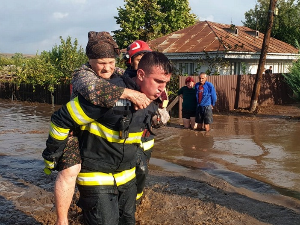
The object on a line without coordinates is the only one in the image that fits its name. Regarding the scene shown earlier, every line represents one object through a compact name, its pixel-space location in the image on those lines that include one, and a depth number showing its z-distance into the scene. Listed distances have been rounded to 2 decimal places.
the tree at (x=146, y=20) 27.36
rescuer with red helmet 3.57
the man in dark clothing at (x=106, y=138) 2.24
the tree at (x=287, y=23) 30.38
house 16.54
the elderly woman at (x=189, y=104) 9.46
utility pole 12.90
